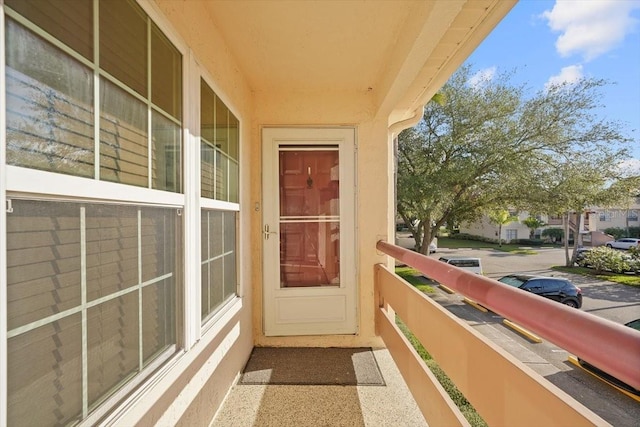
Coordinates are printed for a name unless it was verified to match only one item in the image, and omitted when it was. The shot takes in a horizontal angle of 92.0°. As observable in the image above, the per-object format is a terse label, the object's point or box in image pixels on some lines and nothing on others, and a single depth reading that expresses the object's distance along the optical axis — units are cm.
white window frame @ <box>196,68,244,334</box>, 164
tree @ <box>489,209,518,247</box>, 1166
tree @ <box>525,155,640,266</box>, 938
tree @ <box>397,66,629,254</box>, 993
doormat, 240
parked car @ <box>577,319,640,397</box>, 185
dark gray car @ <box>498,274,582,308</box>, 420
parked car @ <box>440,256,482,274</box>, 818
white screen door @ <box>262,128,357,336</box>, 296
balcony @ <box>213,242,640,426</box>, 64
